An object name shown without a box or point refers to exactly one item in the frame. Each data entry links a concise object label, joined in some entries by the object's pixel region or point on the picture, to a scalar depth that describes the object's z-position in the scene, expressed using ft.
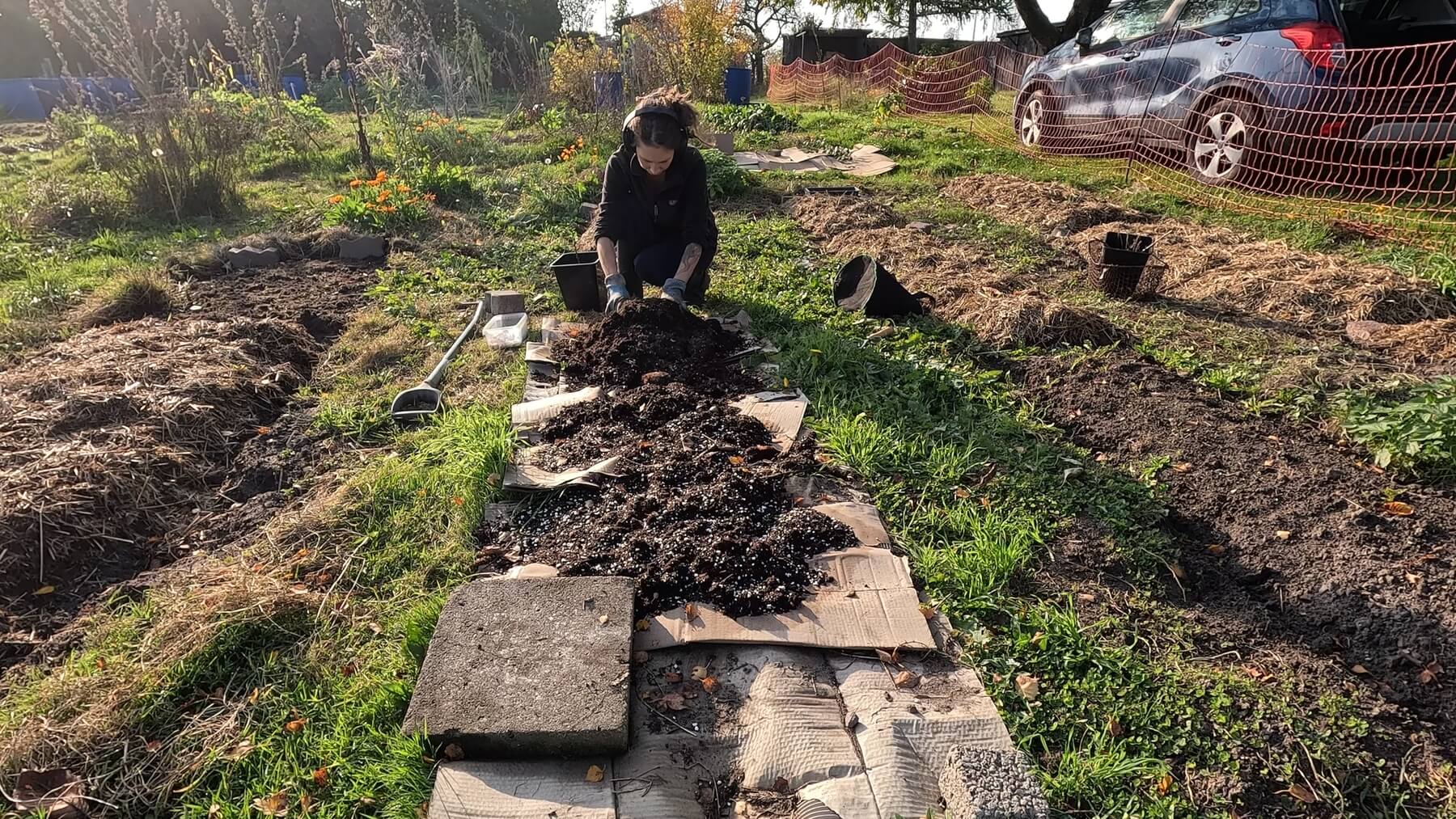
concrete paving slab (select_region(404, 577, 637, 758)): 5.56
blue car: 17.13
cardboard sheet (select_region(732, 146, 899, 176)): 29.09
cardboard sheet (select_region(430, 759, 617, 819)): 5.24
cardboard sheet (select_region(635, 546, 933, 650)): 6.61
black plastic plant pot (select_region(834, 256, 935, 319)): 13.46
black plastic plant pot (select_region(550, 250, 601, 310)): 14.16
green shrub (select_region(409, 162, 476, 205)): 23.67
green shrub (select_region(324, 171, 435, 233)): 20.27
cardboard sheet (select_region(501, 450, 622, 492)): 8.79
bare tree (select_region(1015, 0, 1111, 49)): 39.55
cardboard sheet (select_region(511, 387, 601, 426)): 10.41
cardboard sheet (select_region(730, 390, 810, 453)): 9.84
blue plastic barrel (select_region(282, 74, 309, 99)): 51.65
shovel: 10.91
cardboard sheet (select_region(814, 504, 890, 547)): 7.93
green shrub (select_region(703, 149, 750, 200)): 23.80
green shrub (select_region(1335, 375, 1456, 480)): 8.13
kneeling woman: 12.44
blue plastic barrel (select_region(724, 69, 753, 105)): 50.72
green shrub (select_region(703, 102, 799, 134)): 39.04
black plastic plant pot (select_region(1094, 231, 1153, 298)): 14.11
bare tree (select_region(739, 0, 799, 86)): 107.55
